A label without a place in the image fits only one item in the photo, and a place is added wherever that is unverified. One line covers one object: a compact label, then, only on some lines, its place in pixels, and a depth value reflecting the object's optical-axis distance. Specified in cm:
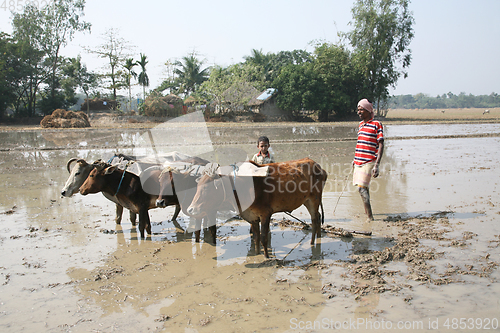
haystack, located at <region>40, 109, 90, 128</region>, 2670
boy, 607
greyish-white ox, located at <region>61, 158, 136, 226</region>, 577
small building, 3919
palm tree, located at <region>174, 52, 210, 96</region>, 4938
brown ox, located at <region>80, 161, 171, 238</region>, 572
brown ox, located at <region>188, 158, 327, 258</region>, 477
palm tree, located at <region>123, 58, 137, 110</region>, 4041
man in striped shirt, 628
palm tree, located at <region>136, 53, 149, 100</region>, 4261
